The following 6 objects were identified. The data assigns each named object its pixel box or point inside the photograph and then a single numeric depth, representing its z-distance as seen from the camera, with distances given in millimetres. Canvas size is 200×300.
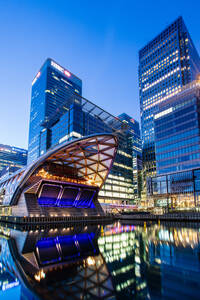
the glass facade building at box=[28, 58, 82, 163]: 169625
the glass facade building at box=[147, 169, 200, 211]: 71788
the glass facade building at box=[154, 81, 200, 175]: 80750
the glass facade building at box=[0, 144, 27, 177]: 150375
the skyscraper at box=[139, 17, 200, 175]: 136375
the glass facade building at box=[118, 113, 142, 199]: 162750
